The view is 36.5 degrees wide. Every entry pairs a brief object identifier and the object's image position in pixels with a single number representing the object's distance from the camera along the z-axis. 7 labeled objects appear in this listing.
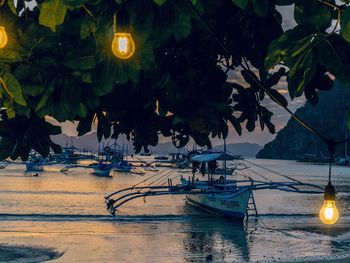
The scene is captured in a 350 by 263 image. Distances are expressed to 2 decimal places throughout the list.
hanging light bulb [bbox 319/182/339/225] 4.30
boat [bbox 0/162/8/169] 153.10
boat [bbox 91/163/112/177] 122.44
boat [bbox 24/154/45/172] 135.25
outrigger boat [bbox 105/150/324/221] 42.06
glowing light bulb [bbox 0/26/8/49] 2.75
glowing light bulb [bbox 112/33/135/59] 2.46
